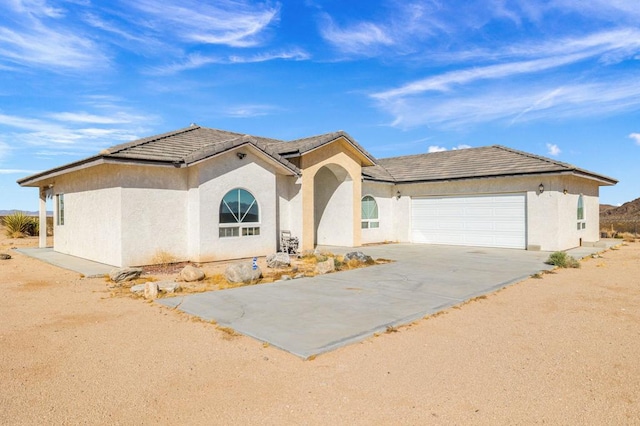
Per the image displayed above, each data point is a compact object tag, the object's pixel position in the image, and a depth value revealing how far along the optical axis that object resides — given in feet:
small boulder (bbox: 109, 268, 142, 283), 33.71
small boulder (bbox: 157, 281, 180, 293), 29.48
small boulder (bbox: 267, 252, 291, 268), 41.88
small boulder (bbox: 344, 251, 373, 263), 43.43
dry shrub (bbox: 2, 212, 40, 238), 83.20
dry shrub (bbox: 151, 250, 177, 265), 41.96
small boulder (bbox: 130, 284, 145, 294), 29.45
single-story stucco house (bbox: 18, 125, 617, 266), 41.75
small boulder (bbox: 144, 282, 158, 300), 28.12
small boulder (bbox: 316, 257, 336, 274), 39.08
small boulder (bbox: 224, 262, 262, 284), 33.45
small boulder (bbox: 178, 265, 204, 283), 34.06
